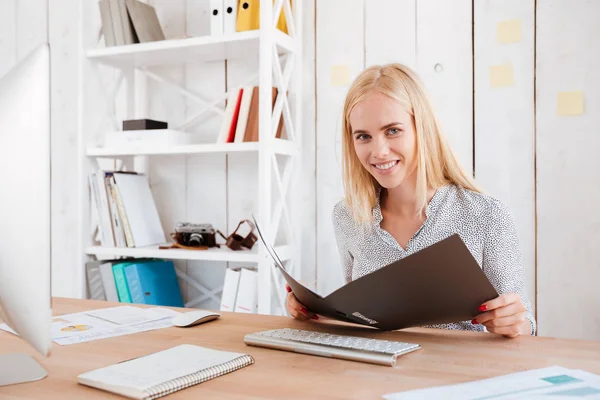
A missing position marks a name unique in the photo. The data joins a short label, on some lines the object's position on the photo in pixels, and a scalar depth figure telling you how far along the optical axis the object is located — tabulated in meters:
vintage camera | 2.38
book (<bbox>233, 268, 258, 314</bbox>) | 2.25
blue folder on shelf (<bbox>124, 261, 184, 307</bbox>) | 2.42
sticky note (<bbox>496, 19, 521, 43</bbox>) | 2.09
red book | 2.29
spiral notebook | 0.77
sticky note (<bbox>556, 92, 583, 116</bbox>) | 2.01
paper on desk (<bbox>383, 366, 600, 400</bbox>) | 0.72
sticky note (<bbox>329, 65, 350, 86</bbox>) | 2.36
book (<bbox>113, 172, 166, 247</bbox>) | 2.44
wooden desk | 0.78
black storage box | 2.43
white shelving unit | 2.15
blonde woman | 1.42
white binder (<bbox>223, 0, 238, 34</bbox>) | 2.27
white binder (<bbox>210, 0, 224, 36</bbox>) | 2.28
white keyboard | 0.90
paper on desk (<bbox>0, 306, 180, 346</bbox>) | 1.12
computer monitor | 0.69
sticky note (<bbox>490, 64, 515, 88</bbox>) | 2.10
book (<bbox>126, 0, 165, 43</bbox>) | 2.46
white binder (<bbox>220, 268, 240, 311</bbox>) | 2.27
